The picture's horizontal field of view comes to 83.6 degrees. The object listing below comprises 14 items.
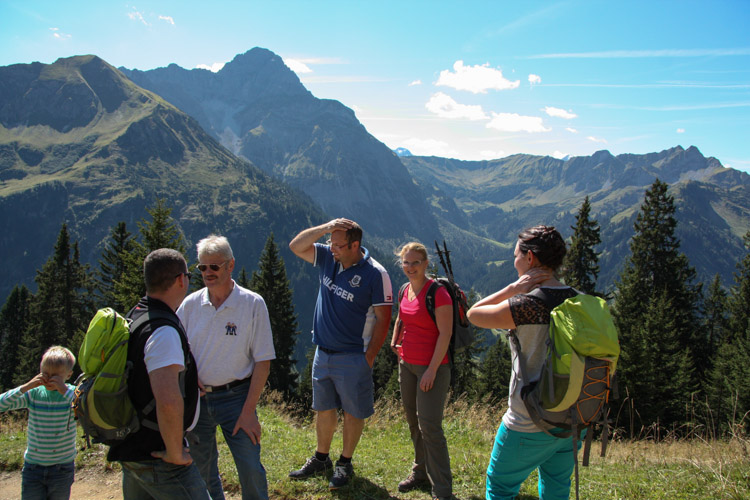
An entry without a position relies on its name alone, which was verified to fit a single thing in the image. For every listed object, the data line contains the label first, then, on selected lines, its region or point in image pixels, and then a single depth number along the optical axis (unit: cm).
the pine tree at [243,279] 3861
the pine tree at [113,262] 3269
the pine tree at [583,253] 2895
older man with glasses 386
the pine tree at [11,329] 4275
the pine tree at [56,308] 3460
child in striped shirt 408
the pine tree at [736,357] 2073
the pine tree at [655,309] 2297
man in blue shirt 481
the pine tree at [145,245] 1850
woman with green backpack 313
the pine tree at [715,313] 3569
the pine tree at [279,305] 3491
